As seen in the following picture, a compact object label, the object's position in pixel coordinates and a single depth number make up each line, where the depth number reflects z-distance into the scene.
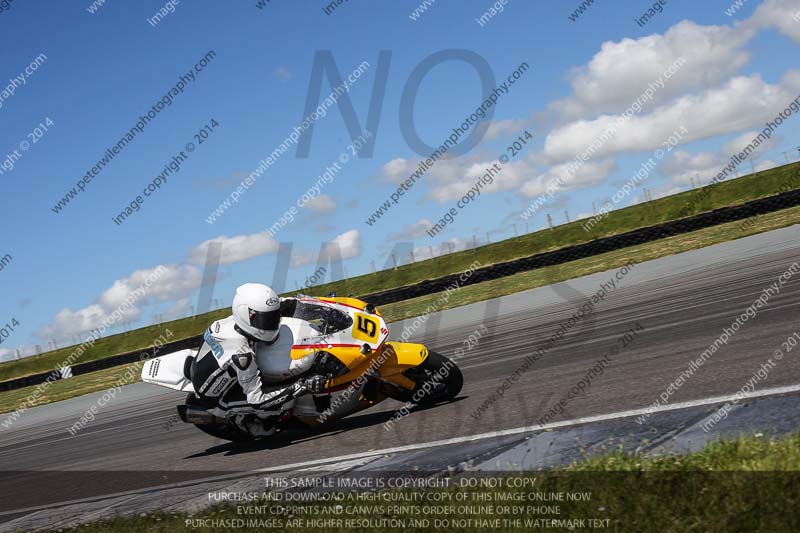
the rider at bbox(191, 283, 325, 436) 7.01
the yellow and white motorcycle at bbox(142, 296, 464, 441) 7.20
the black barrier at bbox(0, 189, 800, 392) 24.05
